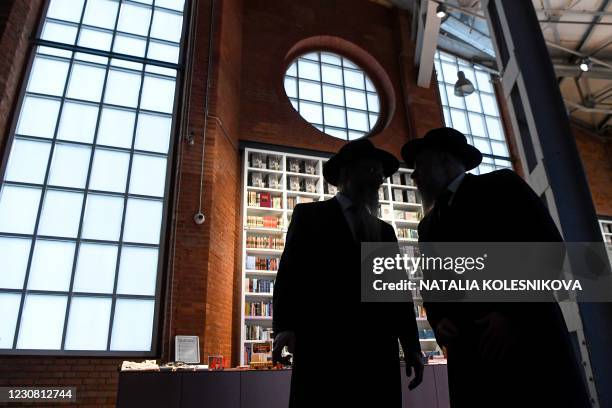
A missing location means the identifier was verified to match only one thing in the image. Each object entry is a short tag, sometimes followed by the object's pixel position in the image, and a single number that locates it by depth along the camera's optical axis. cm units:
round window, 786
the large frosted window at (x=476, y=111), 923
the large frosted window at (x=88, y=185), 475
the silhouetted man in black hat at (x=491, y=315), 123
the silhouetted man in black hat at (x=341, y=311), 158
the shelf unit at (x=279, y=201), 596
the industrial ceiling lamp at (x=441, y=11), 765
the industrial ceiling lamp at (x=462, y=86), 752
